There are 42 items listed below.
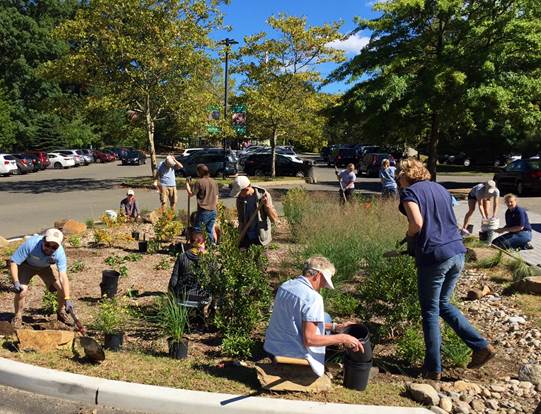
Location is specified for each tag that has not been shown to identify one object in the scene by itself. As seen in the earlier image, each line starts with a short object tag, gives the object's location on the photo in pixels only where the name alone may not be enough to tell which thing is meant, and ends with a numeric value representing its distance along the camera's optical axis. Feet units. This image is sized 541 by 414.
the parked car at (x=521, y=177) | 67.67
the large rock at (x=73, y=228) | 34.73
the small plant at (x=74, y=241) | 31.28
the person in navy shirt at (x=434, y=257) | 13.82
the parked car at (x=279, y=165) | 101.65
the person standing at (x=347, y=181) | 44.02
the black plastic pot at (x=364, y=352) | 13.16
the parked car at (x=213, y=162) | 95.76
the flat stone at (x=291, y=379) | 12.91
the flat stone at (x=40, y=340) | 15.26
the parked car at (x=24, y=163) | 120.88
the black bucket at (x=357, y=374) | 13.20
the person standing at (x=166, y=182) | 40.55
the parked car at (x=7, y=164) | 112.68
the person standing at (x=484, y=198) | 33.27
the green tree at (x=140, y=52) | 69.82
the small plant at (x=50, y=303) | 19.03
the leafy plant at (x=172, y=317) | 15.48
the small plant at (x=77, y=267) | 25.39
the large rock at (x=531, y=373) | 14.14
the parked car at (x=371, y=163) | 108.06
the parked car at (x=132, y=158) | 163.02
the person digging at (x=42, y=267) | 17.29
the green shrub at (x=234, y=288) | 16.37
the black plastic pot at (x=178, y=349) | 15.25
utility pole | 86.53
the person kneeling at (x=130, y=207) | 39.29
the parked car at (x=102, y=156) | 182.27
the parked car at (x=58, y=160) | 146.33
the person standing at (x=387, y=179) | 43.52
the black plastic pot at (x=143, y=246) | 29.66
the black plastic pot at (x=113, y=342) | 15.72
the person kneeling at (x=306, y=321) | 12.47
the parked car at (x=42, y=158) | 136.87
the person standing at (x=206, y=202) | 28.32
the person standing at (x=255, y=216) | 21.25
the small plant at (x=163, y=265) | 26.17
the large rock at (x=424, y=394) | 12.83
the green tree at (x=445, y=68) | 56.29
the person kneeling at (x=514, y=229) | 29.27
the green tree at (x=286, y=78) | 84.64
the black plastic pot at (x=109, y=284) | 20.71
